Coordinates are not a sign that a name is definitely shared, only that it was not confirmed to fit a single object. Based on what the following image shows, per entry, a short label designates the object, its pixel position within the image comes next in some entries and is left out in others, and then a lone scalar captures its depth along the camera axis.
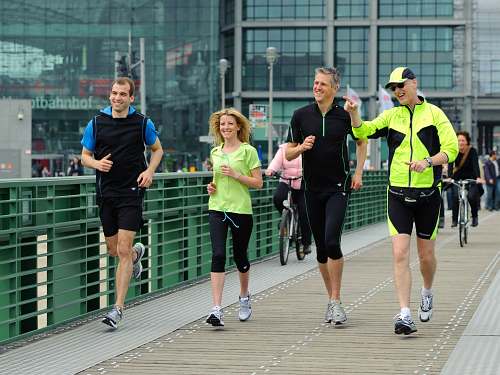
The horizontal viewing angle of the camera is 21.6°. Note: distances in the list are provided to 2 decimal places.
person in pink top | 16.61
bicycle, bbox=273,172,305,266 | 16.44
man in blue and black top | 9.94
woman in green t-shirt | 10.31
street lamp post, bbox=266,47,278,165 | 57.14
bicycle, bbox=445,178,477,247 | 20.04
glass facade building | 85.25
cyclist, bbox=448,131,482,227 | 20.16
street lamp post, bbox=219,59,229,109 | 62.44
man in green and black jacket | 9.45
